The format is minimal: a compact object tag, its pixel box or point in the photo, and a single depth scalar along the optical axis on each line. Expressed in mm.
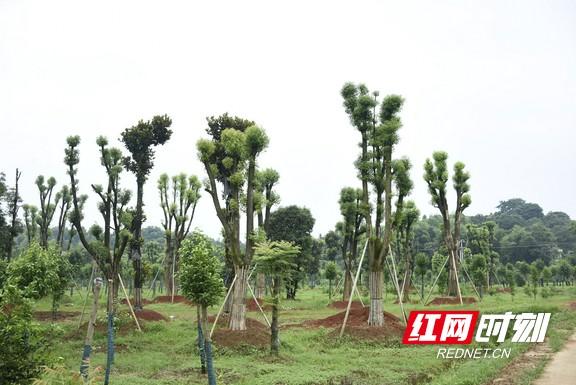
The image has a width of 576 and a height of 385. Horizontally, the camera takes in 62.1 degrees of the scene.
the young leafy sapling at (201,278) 13875
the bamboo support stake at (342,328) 21031
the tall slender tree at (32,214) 50719
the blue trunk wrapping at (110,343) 12834
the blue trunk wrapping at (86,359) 11177
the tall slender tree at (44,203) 47219
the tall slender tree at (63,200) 49938
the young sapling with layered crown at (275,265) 17438
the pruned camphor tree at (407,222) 40062
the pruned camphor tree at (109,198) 24594
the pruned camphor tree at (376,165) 22984
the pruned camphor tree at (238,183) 20500
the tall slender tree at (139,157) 28828
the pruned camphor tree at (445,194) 33938
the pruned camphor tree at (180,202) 41062
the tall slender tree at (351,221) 36844
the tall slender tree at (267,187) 30008
